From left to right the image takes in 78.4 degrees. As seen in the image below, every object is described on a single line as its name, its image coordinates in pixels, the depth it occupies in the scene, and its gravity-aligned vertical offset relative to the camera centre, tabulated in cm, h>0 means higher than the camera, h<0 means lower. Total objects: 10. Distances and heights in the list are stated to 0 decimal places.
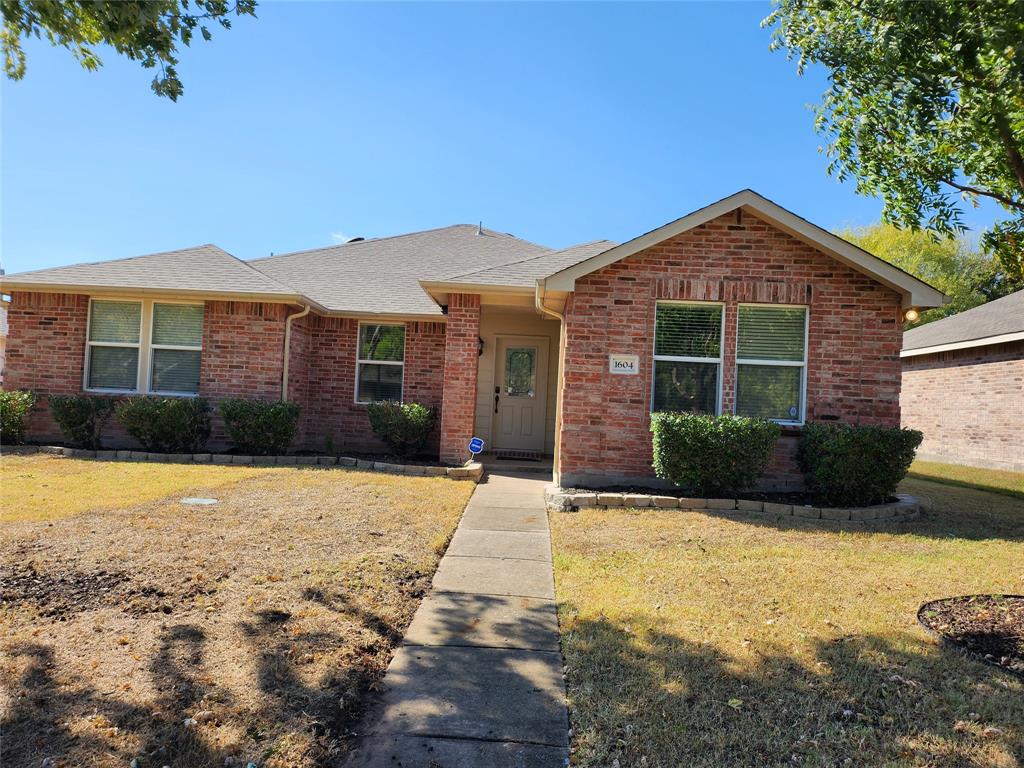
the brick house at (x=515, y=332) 856 +106
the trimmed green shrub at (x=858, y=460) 775 -57
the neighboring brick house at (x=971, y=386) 1434 +84
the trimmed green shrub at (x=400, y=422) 1120 -52
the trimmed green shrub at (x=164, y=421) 1067 -67
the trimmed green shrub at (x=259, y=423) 1066 -62
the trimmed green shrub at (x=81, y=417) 1082 -67
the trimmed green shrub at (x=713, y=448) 769 -50
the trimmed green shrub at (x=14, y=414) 1102 -68
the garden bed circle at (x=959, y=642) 357 -135
